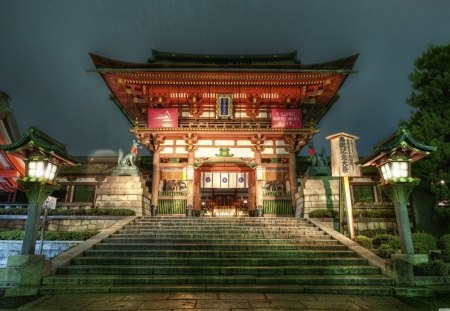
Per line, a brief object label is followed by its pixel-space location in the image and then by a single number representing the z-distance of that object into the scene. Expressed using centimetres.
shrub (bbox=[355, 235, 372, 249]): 1003
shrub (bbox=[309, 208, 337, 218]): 1307
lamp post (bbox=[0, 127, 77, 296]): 681
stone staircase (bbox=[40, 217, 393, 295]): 644
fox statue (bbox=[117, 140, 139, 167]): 1620
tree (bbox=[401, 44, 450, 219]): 1262
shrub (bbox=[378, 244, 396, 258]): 894
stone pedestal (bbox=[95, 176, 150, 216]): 1472
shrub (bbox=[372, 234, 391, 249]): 1028
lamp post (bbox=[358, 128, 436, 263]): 752
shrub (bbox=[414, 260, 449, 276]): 691
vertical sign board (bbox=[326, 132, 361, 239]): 1180
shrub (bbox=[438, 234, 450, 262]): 981
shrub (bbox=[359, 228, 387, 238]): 1248
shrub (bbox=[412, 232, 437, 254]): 1013
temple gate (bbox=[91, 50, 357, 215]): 1706
